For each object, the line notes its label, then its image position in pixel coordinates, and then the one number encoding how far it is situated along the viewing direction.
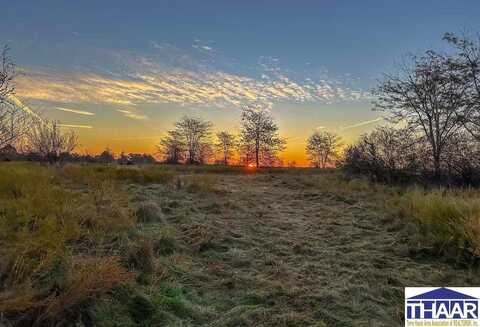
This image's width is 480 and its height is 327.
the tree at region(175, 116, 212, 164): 50.25
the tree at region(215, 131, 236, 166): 49.16
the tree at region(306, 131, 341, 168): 49.66
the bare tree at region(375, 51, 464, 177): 12.80
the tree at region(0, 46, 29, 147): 7.67
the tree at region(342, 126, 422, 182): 13.99
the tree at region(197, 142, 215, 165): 50.81
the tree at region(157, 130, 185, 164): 50.88
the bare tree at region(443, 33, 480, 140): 11.79
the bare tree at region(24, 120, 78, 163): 20.72
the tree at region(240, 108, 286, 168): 42.94
